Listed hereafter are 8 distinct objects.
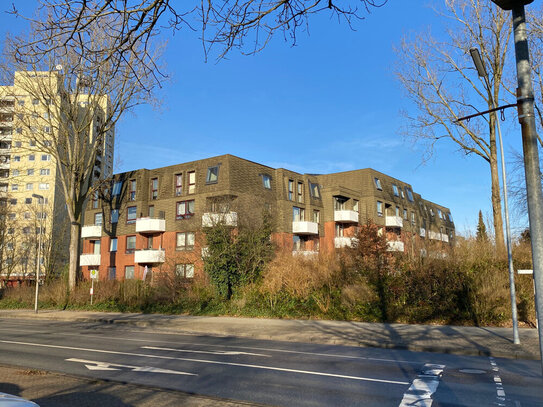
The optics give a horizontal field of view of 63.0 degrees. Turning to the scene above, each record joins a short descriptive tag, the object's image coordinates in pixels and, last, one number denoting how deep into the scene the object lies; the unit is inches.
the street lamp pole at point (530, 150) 129.3
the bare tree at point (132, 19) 169.6
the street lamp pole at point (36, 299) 1144.2
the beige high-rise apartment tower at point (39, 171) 1118.4
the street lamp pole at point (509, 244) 496.7
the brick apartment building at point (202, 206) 1495.0
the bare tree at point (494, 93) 807.1
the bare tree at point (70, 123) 1117.7
